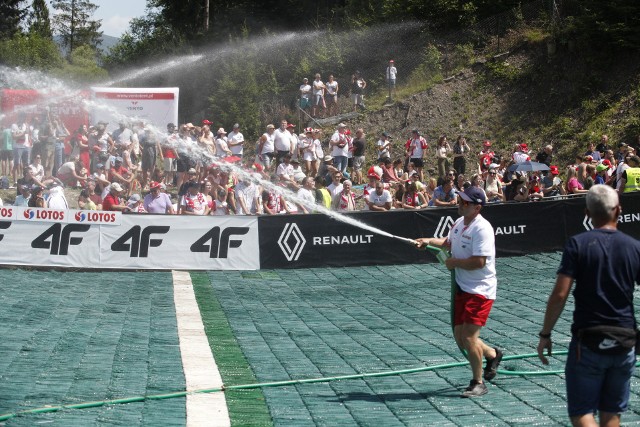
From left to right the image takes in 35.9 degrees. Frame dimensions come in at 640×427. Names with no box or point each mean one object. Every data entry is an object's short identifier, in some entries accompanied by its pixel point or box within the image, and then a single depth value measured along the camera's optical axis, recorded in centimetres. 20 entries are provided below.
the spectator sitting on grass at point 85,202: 2072
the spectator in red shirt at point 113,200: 2030
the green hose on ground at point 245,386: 803
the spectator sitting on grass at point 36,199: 1961
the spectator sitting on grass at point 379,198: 2108
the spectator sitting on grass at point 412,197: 2192
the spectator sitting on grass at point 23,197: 2058
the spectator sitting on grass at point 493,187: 2336
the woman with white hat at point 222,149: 2620
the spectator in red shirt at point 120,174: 2442
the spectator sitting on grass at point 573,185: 2252
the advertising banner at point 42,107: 2944
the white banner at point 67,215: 1884
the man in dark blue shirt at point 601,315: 587
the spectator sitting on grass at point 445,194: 2191
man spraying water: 846
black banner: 1936
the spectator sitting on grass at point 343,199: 2161
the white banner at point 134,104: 2941
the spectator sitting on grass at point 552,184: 2362
